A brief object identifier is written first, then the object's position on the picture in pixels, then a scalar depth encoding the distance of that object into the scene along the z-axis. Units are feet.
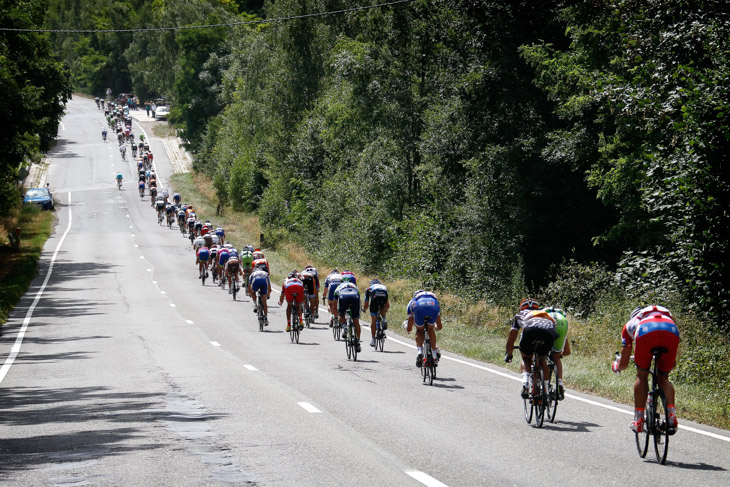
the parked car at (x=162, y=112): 428.97
